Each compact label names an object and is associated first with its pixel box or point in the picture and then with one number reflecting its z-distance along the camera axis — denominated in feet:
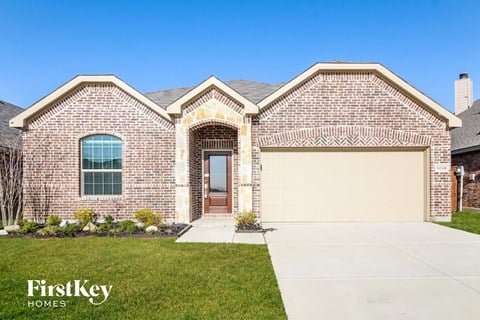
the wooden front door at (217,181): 38.40
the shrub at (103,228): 28.22
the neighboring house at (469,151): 45.55
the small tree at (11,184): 31.37
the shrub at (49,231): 27.22
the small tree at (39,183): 34.45
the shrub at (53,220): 30.45
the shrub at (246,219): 30.27
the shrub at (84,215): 31.14
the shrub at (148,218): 29.73
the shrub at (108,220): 29.99
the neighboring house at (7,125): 42.63
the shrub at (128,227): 28.04
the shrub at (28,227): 28.09
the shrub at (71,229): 27.37
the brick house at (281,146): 34.35
